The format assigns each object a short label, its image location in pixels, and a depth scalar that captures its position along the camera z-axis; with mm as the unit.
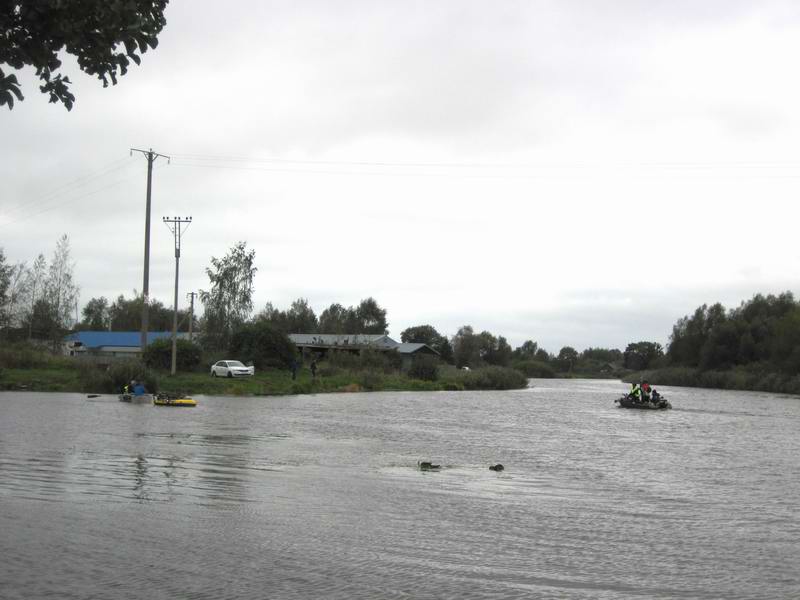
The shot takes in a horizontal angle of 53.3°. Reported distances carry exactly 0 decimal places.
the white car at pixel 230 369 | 60819
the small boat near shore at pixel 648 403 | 54031
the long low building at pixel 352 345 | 88156
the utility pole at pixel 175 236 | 55581
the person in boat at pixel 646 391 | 55188
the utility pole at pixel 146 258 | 56150
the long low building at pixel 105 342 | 96688
